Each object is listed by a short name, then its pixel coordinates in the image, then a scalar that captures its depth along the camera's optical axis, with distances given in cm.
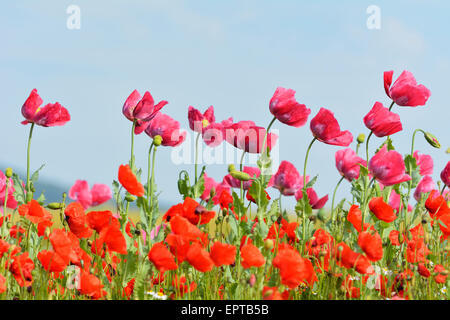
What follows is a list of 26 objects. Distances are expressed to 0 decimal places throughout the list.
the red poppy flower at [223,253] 312
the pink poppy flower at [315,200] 490
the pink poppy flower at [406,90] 459
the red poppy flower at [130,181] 353
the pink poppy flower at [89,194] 489
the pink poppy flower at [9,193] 478
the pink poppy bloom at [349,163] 447
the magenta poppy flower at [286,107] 407
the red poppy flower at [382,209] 390
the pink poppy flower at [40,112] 463
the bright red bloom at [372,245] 346
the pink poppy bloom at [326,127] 411
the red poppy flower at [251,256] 309
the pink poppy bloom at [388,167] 399
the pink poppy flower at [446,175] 528
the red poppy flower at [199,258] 315
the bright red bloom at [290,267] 302
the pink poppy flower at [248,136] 404
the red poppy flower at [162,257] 329
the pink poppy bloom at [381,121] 436
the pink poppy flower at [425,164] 553
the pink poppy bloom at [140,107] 418
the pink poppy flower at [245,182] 423
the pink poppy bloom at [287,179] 444
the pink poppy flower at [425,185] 567
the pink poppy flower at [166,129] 444
